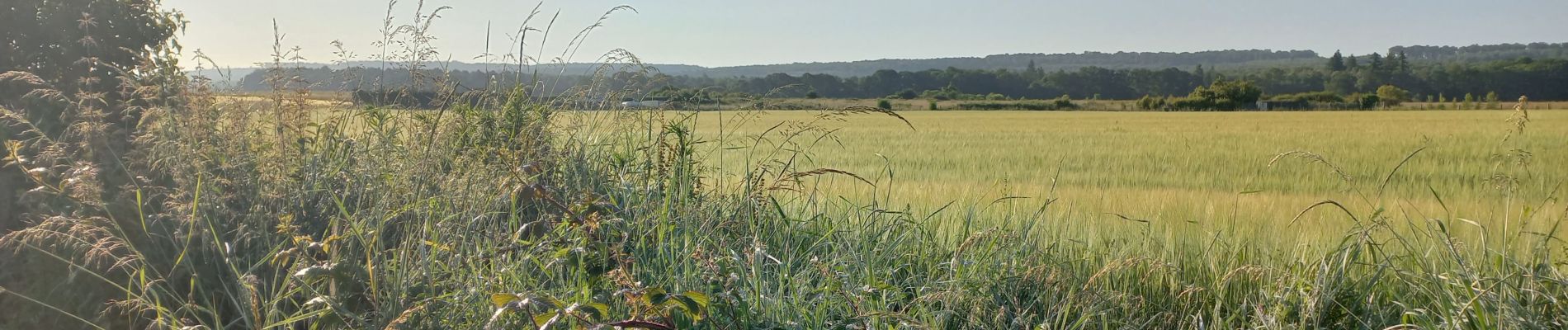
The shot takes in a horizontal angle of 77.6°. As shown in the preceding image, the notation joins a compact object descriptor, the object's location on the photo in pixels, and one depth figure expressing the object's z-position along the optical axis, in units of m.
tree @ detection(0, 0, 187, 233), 3.36
